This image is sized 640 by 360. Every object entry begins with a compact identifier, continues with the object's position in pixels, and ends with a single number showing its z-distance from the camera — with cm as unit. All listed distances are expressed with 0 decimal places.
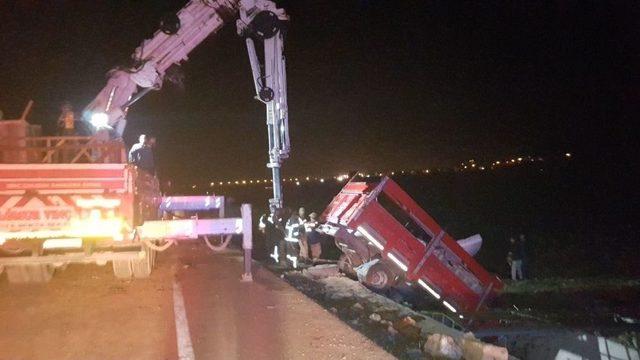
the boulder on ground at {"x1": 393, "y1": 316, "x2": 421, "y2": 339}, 658
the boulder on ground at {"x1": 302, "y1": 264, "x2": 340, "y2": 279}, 1115
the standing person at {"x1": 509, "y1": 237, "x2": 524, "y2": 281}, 1361
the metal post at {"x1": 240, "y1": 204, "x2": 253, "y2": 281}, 749
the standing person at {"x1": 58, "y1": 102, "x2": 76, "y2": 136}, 786
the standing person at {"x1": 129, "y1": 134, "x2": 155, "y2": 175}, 884
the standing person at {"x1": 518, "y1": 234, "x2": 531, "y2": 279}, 1358
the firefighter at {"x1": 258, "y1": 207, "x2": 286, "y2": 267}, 1160
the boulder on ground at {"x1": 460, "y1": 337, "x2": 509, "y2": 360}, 524
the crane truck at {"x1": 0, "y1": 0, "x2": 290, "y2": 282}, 622
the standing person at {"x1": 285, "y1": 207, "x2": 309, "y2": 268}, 1212
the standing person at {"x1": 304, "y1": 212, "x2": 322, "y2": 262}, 1252
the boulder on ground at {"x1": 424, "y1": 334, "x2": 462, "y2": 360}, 560
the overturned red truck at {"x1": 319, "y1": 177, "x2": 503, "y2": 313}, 905
